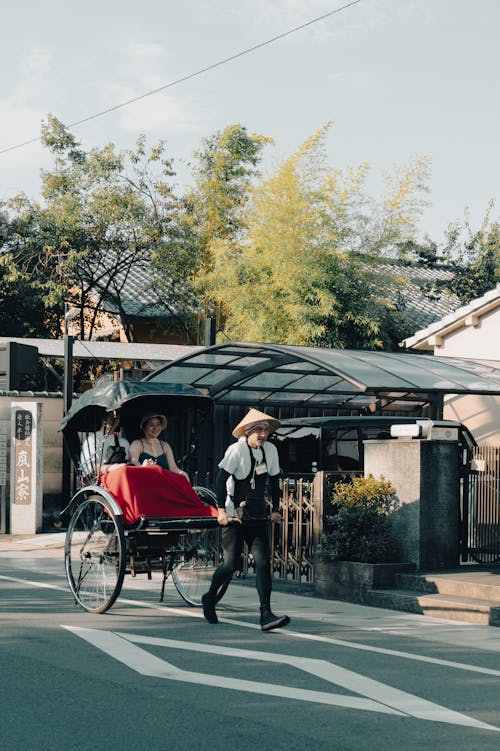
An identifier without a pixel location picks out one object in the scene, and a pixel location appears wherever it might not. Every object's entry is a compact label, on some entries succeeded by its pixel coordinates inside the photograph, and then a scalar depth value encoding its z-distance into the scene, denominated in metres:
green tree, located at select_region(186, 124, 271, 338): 33.12
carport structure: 14.18
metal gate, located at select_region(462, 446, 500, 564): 12.41
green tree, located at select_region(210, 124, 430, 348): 26.78
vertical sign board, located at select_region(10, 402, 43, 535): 18.91
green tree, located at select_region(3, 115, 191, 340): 32.66
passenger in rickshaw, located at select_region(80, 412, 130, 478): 11.32
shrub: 11.68
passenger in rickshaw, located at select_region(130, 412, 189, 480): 11.26
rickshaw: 10.11
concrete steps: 10.23
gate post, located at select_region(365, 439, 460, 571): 11.82
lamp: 19.25
